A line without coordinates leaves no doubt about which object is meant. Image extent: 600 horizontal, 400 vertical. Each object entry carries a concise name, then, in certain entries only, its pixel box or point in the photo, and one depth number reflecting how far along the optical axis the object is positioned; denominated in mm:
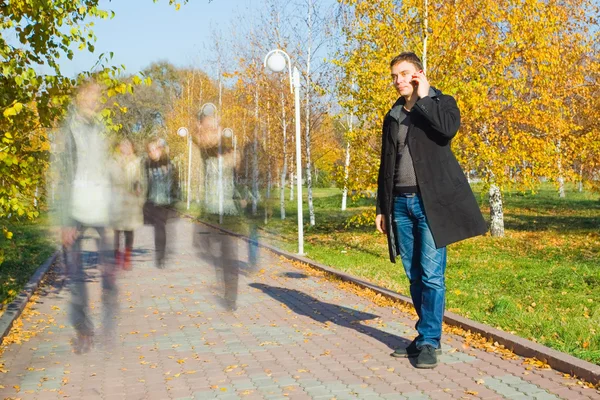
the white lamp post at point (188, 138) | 27808
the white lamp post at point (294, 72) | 13742
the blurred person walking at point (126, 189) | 9625
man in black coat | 5035
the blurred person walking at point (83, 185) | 7539
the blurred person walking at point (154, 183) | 10336
